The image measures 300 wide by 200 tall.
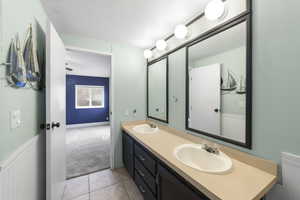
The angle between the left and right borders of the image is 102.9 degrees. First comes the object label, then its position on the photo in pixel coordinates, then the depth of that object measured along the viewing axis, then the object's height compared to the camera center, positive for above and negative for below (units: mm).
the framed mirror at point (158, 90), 1947 +157
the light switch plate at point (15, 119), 784 -140
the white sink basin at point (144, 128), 1953 -507
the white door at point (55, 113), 1124 -154
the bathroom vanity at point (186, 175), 681 -512
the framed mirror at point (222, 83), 966 +153
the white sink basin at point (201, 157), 1001 -538
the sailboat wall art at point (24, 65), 772 +257
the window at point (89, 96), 5273 +117
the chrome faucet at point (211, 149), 1057 -456
